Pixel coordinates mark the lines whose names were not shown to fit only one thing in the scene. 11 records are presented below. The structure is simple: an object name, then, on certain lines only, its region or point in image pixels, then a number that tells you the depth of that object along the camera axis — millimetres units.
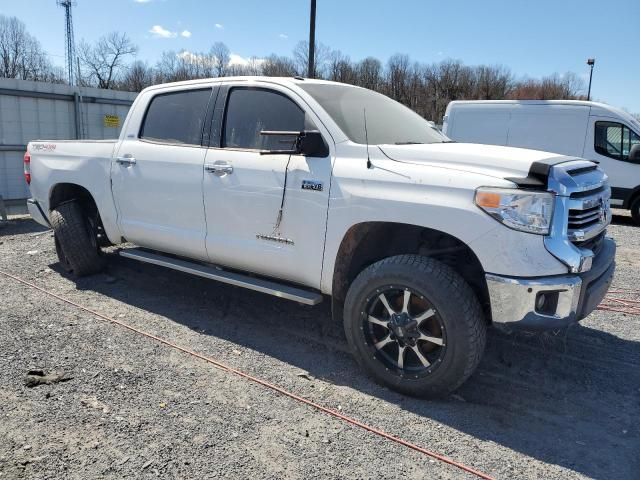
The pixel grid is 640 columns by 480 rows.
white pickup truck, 3006
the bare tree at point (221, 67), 56884
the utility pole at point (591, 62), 36603
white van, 11562
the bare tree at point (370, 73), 55281
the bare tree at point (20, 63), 57062
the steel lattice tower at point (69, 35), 45312
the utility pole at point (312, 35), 14492
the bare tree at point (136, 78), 55553
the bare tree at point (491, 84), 56844
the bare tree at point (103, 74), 56338
